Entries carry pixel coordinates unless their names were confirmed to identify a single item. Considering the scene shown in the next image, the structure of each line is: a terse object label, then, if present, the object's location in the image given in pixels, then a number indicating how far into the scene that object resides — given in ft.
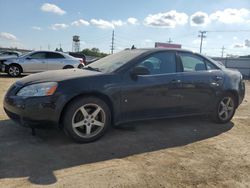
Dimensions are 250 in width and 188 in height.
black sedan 9.72
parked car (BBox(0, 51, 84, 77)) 32.02
